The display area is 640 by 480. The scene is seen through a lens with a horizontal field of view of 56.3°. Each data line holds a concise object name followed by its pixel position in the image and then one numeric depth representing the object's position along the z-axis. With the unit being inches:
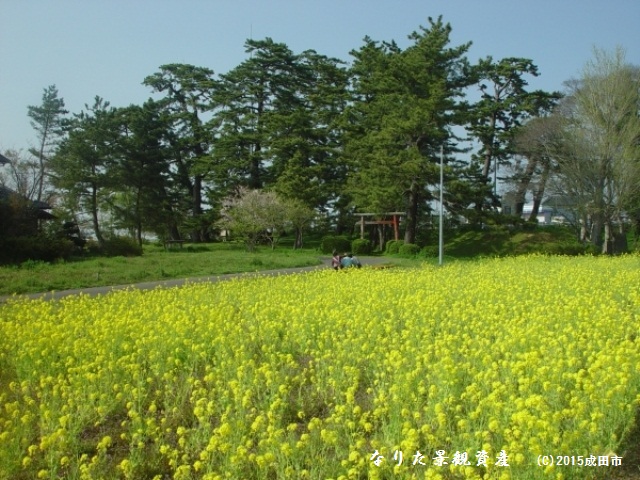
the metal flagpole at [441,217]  927.8
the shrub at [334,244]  1290.6
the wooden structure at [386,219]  1274.6
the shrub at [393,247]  1244.5
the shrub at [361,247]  1288.1
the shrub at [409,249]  1198.9
